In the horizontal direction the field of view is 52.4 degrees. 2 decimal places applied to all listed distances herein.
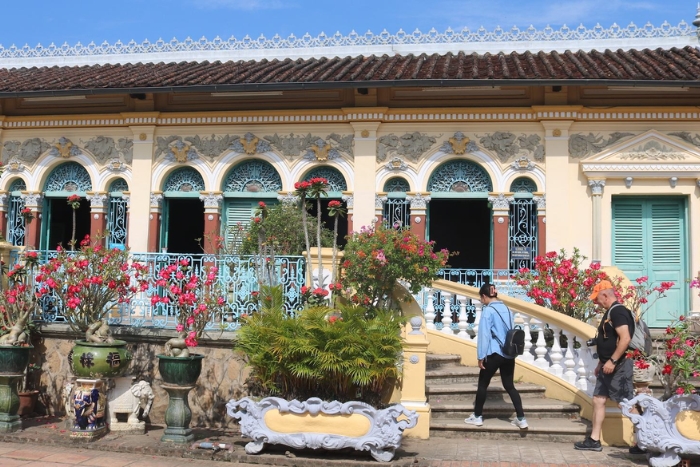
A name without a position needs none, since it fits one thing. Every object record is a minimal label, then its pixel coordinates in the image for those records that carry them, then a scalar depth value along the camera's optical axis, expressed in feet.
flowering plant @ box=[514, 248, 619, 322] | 32.14
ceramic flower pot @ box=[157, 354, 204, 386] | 24.68
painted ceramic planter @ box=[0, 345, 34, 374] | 26.16
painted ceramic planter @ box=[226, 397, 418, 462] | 22.21
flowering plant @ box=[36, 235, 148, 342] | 27.14
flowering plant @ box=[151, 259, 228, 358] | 25.23
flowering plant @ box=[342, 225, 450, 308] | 26.03
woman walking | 25.32
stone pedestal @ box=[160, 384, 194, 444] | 24.48
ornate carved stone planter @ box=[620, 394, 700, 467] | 21.62
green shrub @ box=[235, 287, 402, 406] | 23.16
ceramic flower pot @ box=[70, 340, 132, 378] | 25.31
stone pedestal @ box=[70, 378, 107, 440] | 24.76
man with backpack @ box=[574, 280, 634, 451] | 22.95
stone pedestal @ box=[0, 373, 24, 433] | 25.88
